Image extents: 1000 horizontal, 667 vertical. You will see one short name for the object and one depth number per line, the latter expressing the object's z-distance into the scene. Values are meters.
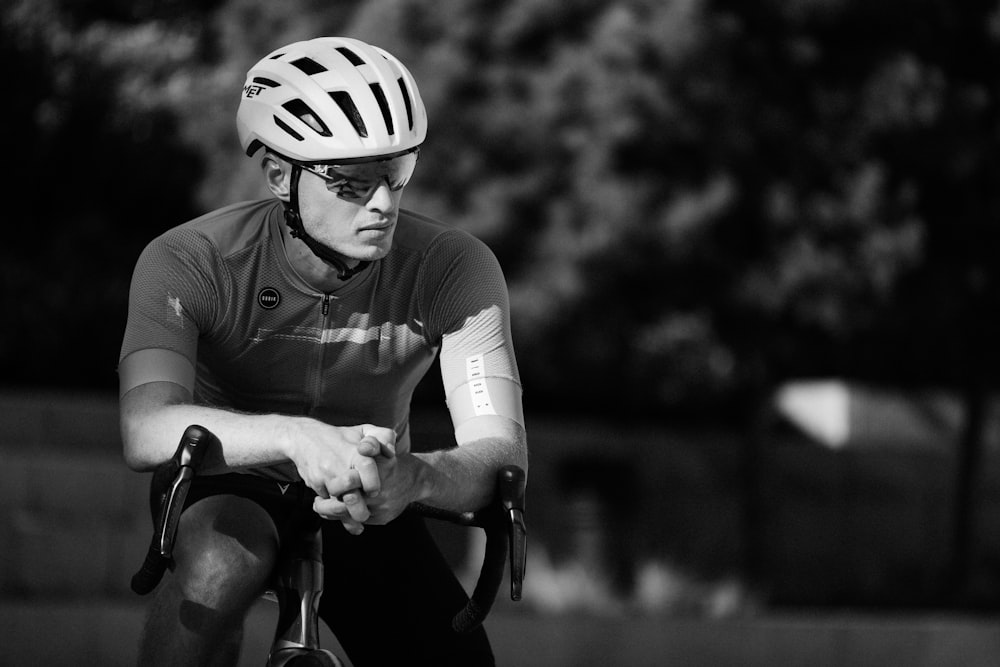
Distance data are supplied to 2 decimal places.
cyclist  5.78
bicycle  5.56
